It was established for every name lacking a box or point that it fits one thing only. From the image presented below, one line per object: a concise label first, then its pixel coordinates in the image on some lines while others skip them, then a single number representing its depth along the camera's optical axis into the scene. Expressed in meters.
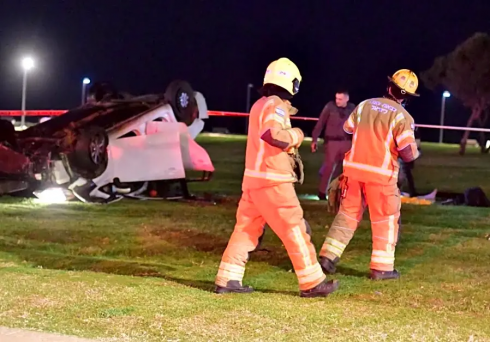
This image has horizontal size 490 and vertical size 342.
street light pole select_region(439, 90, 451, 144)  57.68
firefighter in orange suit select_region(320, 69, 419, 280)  6.28
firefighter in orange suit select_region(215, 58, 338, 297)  5.35
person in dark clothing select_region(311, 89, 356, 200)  11.95
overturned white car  10.93
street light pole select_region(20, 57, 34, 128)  36.57
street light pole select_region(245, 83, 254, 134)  76.12
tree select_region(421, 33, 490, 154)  47.75
